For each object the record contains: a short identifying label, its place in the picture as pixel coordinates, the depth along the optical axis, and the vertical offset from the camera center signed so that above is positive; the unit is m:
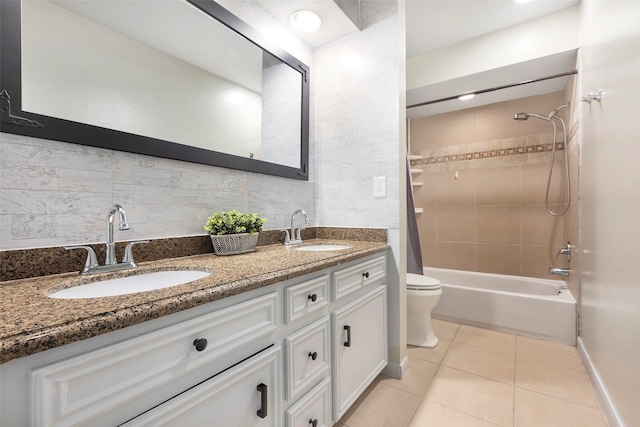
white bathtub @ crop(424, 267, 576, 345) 2.13 -0.77
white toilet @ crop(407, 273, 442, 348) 2.07 -0.71
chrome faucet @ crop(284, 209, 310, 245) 1.71 -0.15
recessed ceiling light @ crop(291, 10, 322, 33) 1.69 +1.15
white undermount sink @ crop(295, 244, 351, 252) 1.68 -0.21
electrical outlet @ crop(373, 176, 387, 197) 1.74 +0.15
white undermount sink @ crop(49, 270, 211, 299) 0.81 -0.23
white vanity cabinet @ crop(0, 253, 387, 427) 0.48 -0.36
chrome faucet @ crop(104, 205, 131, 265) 0.93 -0.07
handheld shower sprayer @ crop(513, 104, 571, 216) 2.46 +0.49
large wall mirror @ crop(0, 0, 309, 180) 0.88 +0.52
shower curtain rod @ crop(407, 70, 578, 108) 2.12 +1.01
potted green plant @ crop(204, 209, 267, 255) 1.29 -0.09
